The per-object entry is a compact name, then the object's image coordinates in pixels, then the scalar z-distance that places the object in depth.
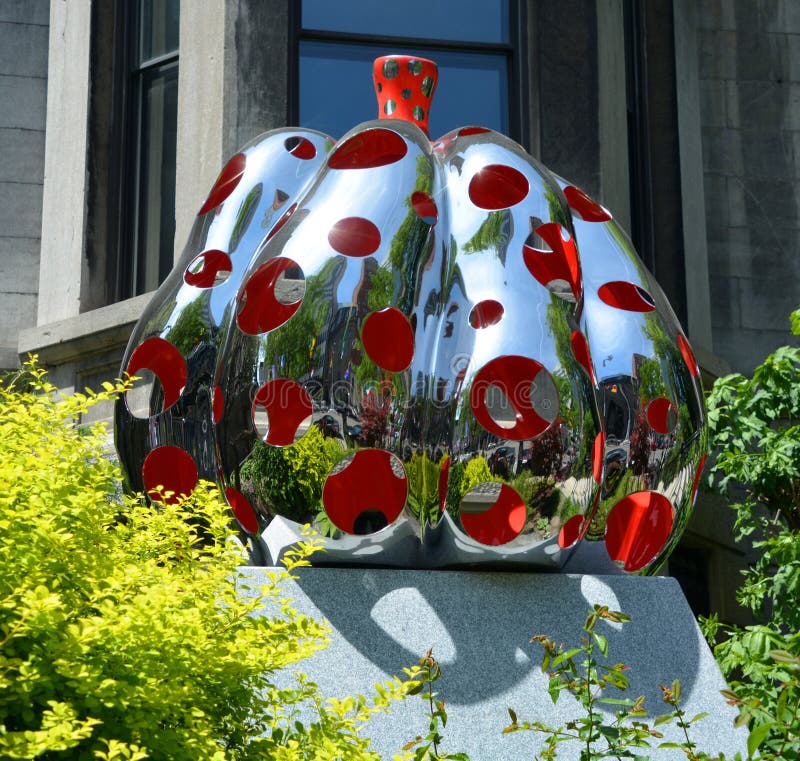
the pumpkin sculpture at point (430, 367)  4.53
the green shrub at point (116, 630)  2.71
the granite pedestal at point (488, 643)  4.40
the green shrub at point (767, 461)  7.76
